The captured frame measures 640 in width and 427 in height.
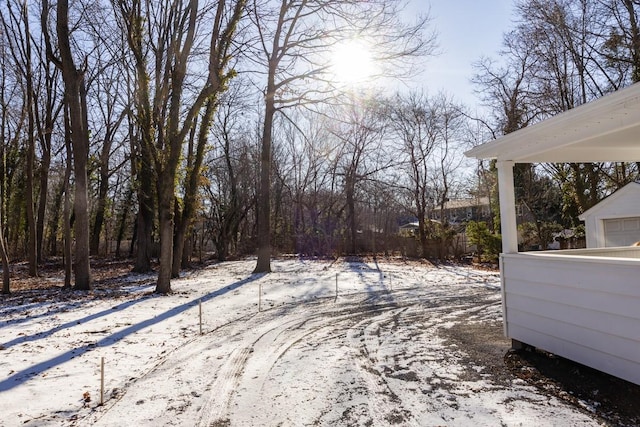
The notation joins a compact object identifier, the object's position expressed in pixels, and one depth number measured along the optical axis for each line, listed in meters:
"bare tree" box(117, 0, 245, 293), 12.15
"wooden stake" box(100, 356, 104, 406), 4.48
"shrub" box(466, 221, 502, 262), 24.02
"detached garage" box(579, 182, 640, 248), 14.37
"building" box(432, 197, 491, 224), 52.66
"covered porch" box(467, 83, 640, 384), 4.42
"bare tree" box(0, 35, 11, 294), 12.07
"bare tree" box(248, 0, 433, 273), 17.06
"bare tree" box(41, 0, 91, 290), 11.75
